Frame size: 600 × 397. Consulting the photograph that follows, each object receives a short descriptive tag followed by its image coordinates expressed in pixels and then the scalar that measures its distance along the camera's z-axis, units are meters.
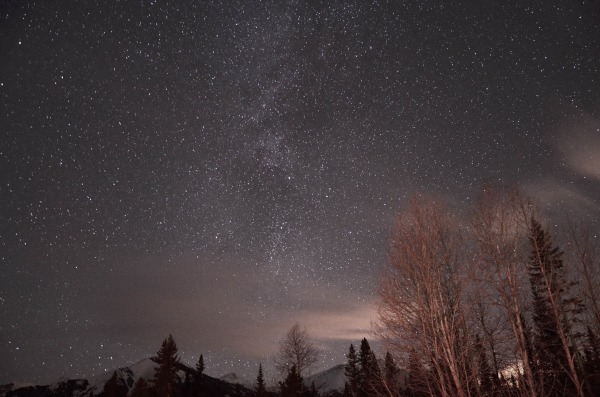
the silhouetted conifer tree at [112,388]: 54.69
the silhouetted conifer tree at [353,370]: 47.66
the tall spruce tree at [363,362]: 44.08
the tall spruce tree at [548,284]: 17.23
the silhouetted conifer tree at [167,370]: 41.91
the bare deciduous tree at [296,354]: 34.31
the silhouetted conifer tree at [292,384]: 31.94
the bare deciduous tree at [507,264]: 13.70
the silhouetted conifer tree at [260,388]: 36.72
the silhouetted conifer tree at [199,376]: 45.31
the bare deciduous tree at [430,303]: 10.05
